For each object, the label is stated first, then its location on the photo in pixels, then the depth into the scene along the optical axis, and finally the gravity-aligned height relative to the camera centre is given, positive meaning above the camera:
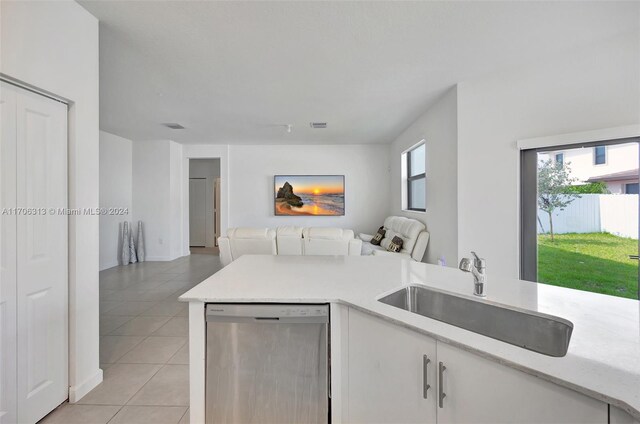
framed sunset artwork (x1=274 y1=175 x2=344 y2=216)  6.40 +0.41
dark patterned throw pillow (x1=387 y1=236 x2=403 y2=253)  4.07 -0.50
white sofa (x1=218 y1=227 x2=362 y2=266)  3.42 -0.38
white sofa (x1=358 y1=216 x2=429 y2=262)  3.79 -0.42
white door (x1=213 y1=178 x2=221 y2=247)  7.96 +0.11
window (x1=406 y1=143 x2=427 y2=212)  4.75 +0.60
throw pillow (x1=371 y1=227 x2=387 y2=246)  5.24 -0.50
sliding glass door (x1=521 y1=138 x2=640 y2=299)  2.26 -0.05
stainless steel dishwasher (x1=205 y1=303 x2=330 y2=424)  1.27 -0.71
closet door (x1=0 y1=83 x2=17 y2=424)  1.41 -0.23
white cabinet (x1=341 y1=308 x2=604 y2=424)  0.71 -0.55
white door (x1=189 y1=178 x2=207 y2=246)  7.93 +0.12
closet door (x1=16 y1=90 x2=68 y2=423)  1.50 -0.26
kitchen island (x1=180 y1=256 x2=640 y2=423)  0.69 -0.41
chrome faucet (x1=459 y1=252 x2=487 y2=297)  1.24 -0.27
